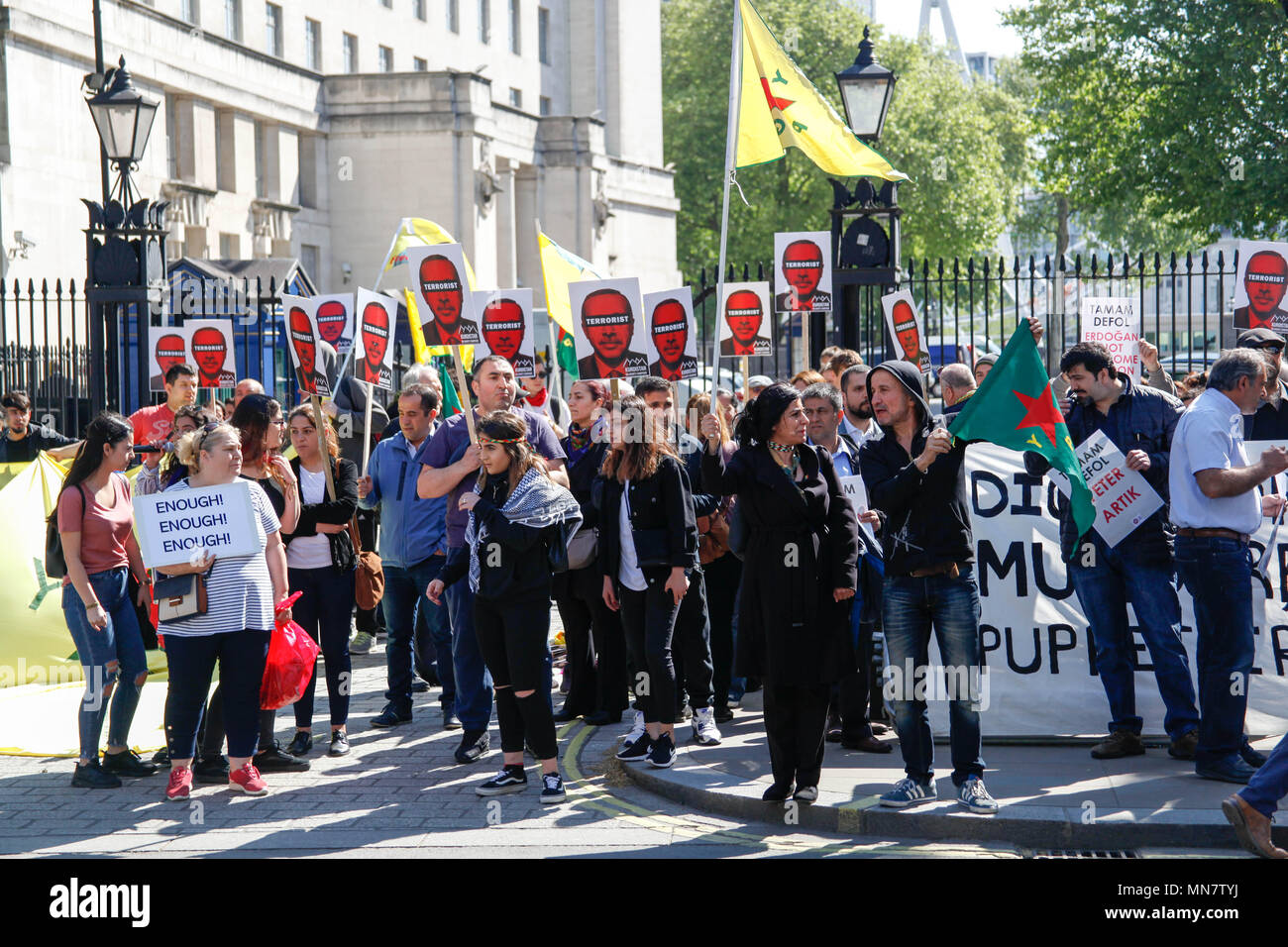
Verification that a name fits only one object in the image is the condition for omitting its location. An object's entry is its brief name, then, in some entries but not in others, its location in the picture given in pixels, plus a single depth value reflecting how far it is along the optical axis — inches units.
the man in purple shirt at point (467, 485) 324.2
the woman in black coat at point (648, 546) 309.4
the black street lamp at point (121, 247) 552.7
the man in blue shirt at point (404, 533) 350.0
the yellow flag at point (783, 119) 407.8
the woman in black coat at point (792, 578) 268.4
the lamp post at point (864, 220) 507.2
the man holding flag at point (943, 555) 264.5
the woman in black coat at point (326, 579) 332.5
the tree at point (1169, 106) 996.6
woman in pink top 309.1
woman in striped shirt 291.7
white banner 313.3
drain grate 249.1
